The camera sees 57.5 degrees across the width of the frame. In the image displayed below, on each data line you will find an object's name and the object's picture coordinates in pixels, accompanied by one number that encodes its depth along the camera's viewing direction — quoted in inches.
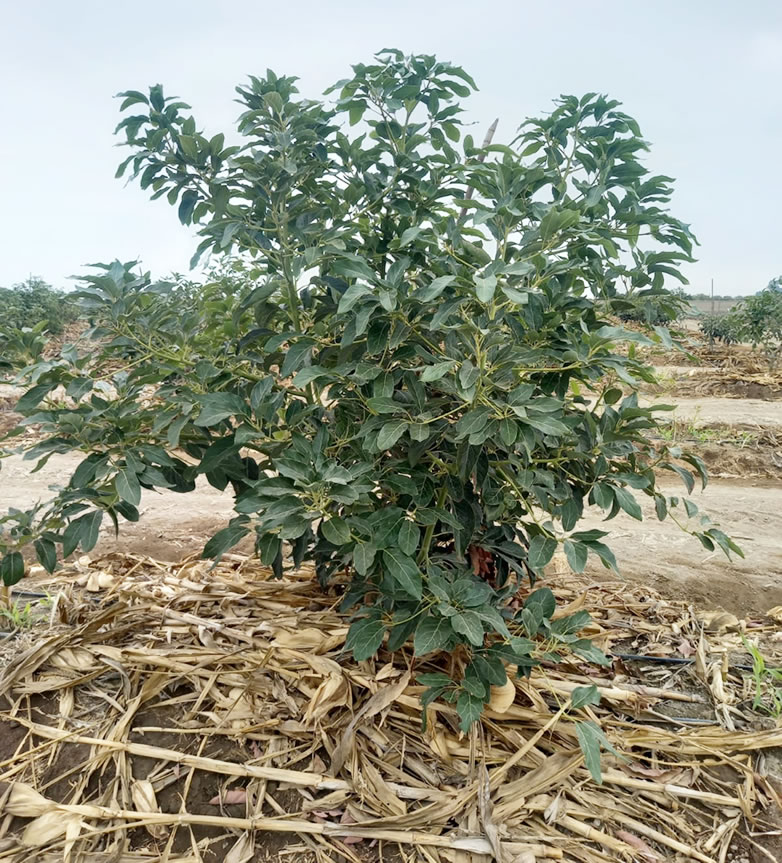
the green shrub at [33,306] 478.3
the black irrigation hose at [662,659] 89.7
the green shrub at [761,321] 447.2
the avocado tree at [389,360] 58.6
